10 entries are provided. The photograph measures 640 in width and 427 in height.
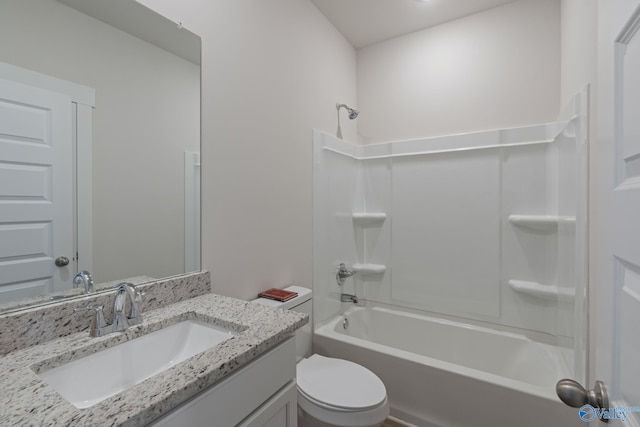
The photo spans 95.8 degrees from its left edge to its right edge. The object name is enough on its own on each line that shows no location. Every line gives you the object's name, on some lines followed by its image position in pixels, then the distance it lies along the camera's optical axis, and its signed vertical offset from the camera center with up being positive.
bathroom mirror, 0.86 +0.25
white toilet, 1.32 -0.89
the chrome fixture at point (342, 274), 2.34 -0.50
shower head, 2.38 +0.83
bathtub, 1.44 -0.95
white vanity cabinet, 0.70 -0.52
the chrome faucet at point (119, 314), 0.93 -0.34
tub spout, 2.41 -0.72
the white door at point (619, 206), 0.48 +0.01
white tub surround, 1.90 -0.09
